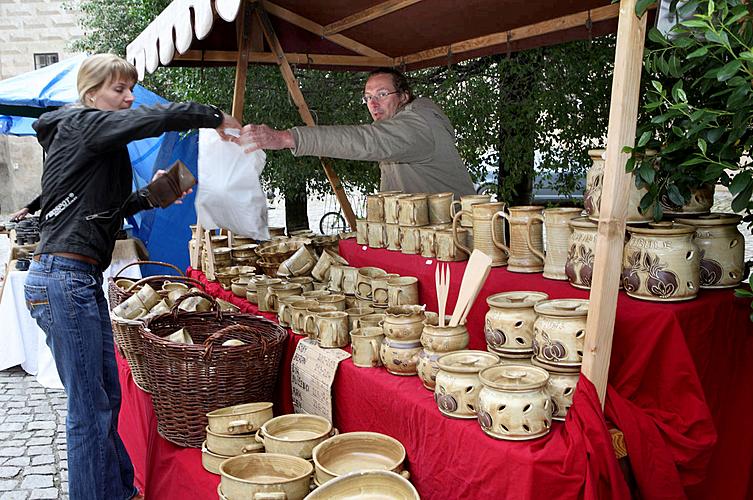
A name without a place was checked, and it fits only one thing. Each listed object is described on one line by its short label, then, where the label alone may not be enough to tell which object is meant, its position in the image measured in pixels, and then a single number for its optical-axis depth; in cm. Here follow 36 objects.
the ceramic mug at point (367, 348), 199
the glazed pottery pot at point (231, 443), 207
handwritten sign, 210
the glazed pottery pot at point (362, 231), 290
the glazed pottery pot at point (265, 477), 170
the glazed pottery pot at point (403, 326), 190
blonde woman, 223
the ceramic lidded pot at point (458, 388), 159
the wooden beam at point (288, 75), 363
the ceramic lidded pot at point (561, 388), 159
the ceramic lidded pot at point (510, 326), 171
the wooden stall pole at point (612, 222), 150
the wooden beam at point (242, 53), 348
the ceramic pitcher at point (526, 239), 201
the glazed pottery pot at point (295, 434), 191
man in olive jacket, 293
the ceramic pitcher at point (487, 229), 213
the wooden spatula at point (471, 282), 182
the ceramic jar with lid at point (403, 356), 189
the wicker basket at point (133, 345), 258
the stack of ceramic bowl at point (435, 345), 177
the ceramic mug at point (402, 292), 233
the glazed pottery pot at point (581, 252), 176
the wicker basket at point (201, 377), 222
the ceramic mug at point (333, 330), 218
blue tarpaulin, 573
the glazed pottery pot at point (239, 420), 210
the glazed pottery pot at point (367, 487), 158
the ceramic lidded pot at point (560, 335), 160
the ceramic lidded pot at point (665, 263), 162
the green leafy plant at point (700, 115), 129
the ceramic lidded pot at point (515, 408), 146
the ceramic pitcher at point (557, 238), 192
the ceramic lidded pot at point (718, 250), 174
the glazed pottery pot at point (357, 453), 177
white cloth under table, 469
